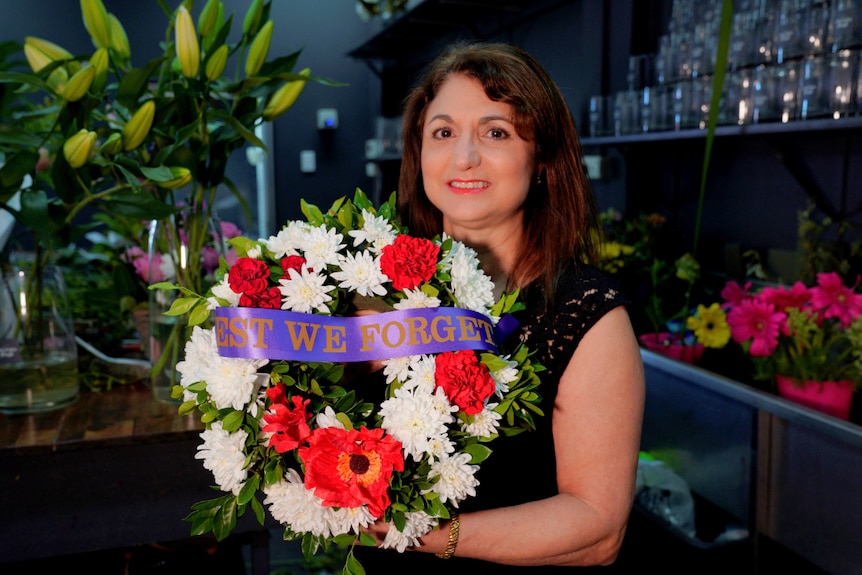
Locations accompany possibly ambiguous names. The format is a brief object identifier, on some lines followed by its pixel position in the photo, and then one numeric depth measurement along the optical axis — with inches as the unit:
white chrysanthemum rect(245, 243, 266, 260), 37.2
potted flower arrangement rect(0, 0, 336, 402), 51.2
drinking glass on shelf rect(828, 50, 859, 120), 71.4
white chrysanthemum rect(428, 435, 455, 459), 32.0
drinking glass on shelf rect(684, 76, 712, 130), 88.6
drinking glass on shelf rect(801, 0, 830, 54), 73.7
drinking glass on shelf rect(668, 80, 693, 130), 91.6
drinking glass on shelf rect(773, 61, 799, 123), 77.7
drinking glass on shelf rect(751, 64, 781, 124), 80.0
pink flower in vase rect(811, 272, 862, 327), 64.0
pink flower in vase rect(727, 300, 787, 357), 68.1
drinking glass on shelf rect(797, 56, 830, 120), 74.4
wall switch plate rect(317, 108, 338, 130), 225.0
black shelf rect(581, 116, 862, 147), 72.8
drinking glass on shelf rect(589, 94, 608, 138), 111.0
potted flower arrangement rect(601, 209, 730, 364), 79.6
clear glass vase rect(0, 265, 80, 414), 57.4
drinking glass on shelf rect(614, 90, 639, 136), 102.5
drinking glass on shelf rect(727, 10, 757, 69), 81.4
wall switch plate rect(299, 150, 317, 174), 224.7
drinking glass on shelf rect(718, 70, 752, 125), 82.7
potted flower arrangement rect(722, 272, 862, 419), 64.9
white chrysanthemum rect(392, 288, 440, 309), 35.4
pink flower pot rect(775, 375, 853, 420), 65.4
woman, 42.2
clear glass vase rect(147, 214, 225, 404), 58.9
